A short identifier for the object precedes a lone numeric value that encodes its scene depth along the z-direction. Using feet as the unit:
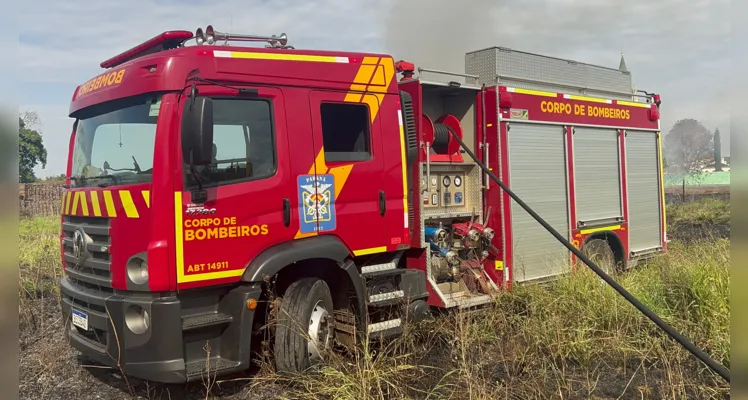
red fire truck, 12.68
